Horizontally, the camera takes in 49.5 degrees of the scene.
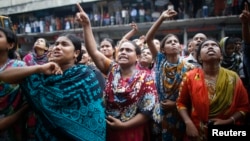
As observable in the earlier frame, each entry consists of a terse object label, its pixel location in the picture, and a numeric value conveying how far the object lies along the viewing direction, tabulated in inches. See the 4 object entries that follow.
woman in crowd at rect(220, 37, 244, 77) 171.3
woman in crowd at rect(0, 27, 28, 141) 92.4
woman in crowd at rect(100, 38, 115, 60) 171.5
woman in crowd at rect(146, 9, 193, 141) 127.2
